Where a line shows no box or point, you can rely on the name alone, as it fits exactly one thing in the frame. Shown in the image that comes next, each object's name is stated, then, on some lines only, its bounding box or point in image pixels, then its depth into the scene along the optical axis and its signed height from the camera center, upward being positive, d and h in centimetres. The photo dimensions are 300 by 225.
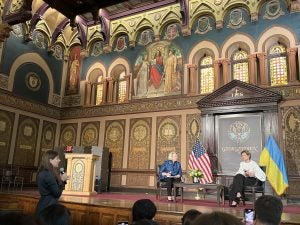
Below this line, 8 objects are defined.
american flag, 935 +48
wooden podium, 908 -3
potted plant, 780 +6
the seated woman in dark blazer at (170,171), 804 +11
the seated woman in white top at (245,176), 682 +7
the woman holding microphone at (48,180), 369 -11
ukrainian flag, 827 +37
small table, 707 -21
